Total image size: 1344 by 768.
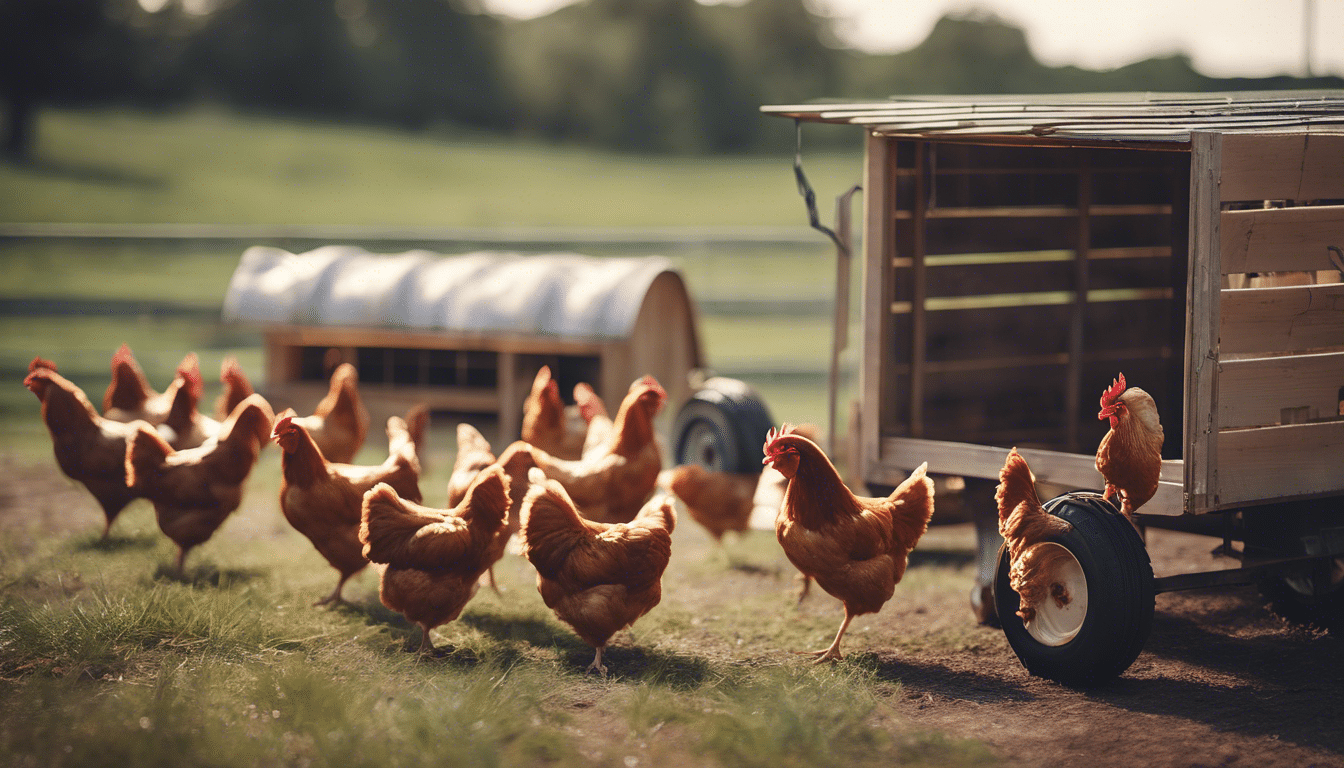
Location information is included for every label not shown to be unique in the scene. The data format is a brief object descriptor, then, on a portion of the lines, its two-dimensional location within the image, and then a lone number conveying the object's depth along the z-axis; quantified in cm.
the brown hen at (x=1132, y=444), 471
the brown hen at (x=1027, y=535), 485
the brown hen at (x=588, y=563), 516
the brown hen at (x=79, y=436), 682
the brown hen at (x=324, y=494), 582
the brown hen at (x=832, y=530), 522
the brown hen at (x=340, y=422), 745
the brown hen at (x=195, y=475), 631
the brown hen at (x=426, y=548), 524
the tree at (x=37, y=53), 3441
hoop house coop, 888
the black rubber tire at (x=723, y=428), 754
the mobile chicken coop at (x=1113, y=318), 461
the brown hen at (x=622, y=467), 641
